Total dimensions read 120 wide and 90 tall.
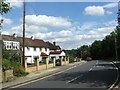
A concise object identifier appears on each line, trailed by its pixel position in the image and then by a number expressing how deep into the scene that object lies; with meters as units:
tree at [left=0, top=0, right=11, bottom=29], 10.71
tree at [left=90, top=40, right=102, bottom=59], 57.33
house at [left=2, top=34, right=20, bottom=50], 28.79
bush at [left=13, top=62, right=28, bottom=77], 13.76
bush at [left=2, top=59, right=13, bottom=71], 11.89
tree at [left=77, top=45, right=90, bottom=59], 63.94
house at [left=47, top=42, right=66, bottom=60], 38.95
